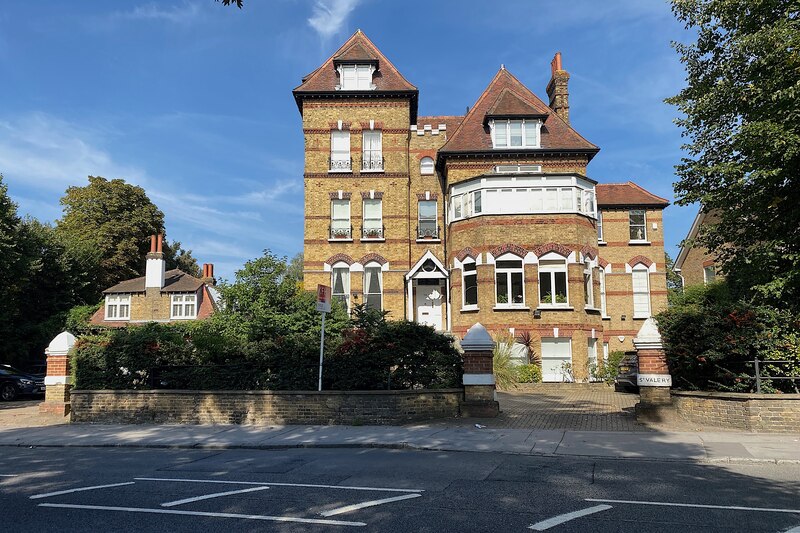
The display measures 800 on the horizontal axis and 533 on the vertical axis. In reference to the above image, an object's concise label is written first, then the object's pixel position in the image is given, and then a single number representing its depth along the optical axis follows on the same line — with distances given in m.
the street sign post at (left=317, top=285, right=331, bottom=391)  14.25
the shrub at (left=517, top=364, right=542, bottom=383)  23.28
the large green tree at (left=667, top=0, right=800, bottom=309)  14.75
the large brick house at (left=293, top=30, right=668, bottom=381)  26.09
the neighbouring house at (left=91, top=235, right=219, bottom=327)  42.12
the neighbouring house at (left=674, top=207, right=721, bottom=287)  34.78
